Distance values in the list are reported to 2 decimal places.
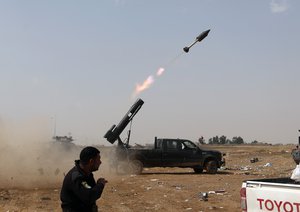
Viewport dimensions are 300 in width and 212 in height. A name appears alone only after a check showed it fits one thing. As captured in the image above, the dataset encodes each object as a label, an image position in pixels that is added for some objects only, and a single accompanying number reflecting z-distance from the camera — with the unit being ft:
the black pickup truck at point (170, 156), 73.41
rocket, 68.33
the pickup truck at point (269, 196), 18.89
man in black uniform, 16.37
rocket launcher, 75.36
